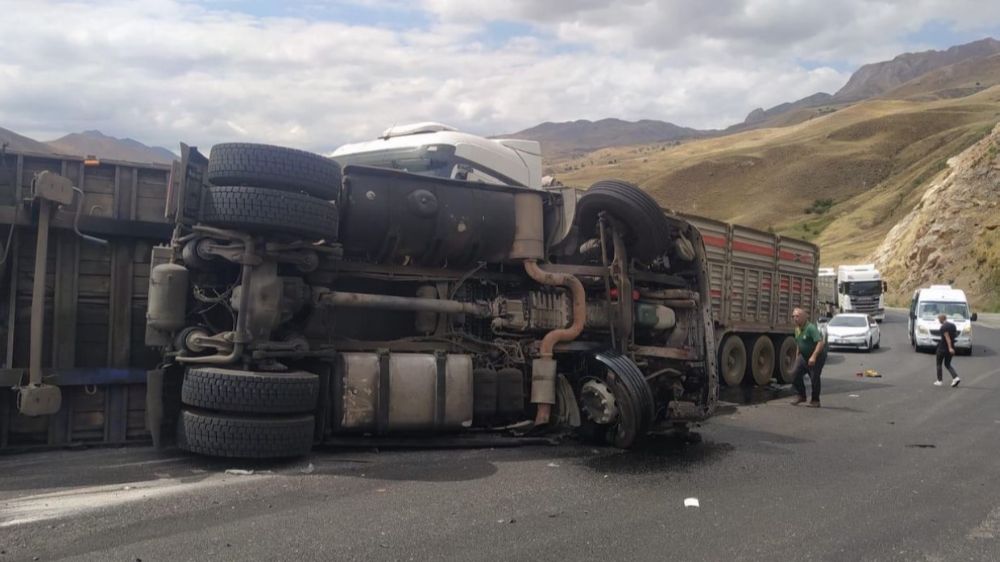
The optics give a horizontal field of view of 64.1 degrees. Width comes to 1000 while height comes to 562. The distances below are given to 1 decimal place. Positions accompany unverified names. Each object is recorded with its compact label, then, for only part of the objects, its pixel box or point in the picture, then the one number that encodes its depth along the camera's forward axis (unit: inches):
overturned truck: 234.8
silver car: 884.6
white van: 852.6
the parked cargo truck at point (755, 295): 497.4
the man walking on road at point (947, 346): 559.8
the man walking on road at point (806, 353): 446.9
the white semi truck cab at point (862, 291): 1354.6
